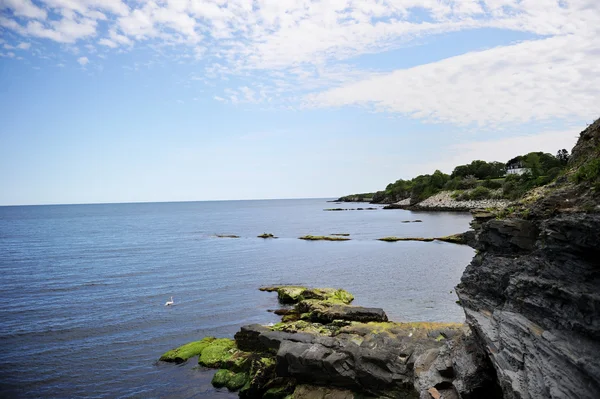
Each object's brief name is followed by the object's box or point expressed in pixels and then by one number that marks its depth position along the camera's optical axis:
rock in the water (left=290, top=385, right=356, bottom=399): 18.75
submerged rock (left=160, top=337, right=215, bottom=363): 25.50
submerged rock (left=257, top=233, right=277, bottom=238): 96.20
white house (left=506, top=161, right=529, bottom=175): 146.25
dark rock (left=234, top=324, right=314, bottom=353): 23.41
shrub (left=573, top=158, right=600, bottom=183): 12.03
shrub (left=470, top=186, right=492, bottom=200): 136.25
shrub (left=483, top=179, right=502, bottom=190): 140.12
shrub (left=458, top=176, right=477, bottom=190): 158.12
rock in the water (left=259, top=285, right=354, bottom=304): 35.75
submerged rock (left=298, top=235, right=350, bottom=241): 85.30
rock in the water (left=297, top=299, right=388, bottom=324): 29.39
